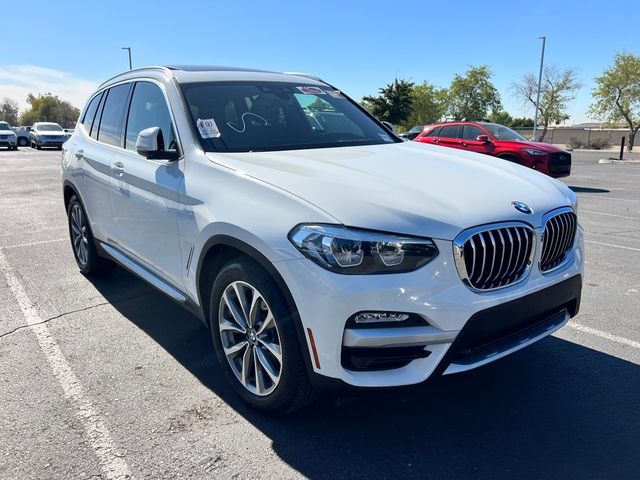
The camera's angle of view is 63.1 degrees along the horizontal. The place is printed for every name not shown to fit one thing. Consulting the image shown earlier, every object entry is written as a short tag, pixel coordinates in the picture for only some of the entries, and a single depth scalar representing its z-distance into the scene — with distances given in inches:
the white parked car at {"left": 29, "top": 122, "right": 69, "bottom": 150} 1301.7
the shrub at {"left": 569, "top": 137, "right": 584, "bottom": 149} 1870.1
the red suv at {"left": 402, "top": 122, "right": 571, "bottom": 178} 501.4
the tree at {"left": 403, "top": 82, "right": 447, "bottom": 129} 2795.3
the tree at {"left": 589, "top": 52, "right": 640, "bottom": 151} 1936.5
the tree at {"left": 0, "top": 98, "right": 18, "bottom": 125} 4042.8
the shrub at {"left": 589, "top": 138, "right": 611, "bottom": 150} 1781.5
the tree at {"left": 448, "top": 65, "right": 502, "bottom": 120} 2711.6
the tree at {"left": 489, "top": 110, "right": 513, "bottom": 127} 2969.5
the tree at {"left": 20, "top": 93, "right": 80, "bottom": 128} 3917.3
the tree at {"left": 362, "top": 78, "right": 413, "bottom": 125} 2119.8
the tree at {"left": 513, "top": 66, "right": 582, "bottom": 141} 2337.6
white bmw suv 91.2
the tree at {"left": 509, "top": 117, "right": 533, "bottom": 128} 3617.4
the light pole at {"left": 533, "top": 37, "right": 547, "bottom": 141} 1784.0
